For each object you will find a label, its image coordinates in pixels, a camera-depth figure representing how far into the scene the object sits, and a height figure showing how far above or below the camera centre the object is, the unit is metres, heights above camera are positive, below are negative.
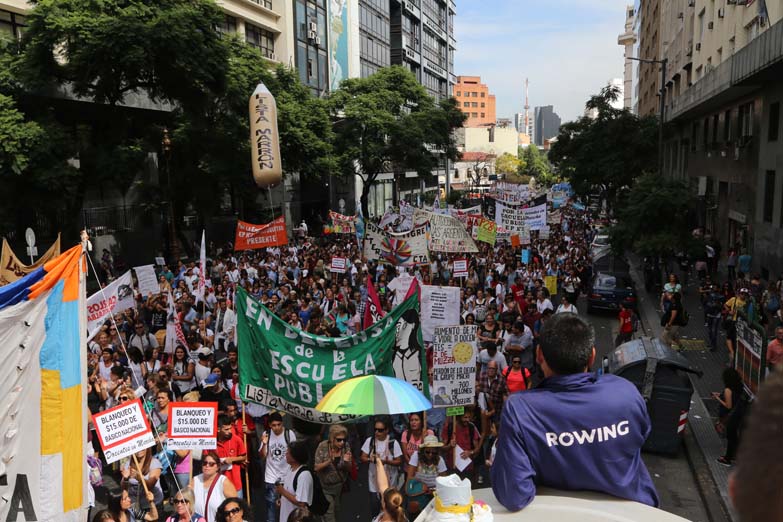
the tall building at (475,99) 185.25 +19.78
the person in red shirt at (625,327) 14.14 -3.24
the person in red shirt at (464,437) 8.00 -3.16
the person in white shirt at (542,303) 14.45 -2.83
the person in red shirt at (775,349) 10.01 -2.69
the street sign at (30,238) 14.27 -1.29
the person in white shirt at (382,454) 7.31 -3.02
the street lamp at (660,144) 30.19 +1.11
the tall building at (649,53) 58.03 +10.94
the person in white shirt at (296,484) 6.72 -3.07
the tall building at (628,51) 143.12 +25.65
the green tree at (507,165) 136.00 +1.27
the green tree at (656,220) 22.25 -1.70
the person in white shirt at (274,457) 7.36 -3.07
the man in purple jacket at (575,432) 2.54 -1.00
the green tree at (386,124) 45.88 +3.37
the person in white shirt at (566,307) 13.69 -2.77
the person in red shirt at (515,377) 9.23 -2.80
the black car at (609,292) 20.30 -3.64
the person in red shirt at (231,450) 7.43 -3.11
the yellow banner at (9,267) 11.89 -1.60
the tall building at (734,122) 21.22 +2.01
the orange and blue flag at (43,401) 4.77 -1.63
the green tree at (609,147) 38.22 +1.30
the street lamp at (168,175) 30.09 -0.01
